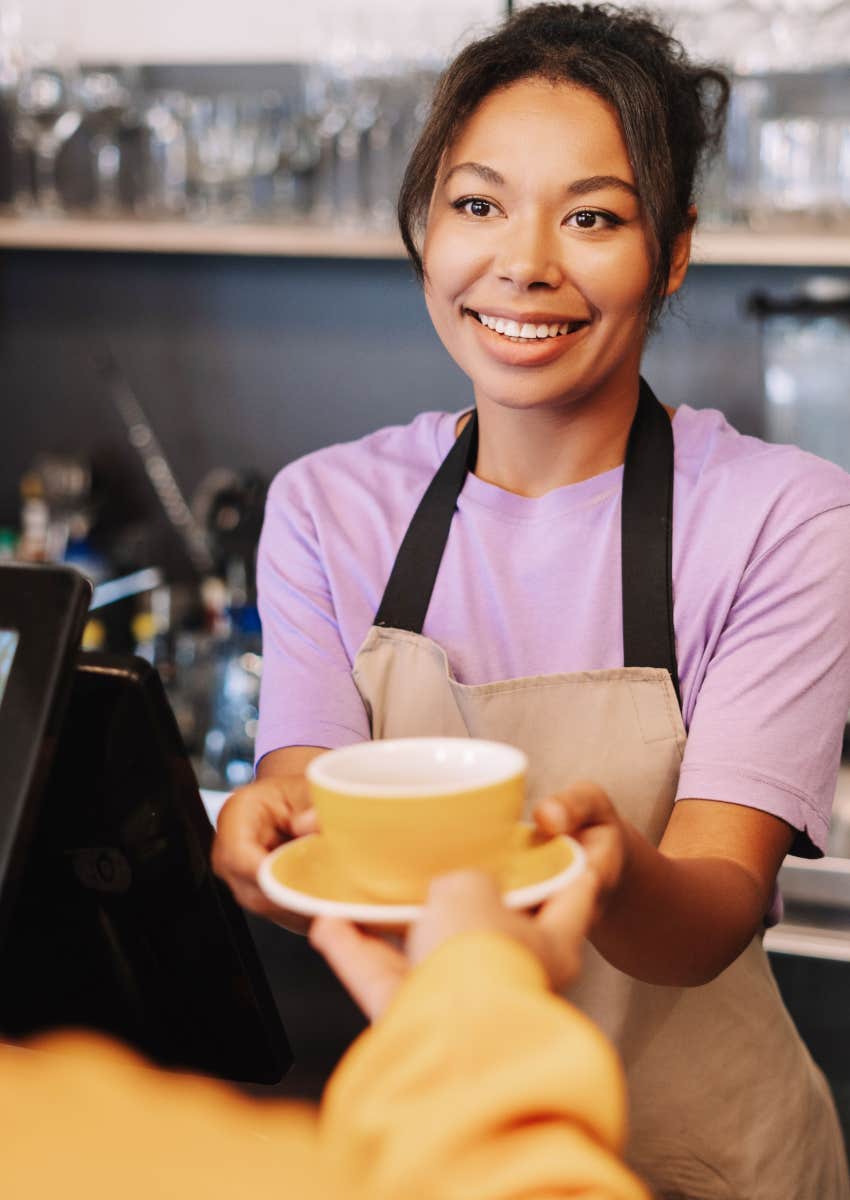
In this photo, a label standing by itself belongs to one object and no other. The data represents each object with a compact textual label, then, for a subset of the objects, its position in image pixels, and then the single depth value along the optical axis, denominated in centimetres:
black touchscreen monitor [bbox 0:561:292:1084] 84
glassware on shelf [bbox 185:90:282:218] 235
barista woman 113
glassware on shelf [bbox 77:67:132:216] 243
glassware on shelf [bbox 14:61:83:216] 244
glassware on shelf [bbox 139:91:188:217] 239
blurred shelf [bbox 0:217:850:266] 208
